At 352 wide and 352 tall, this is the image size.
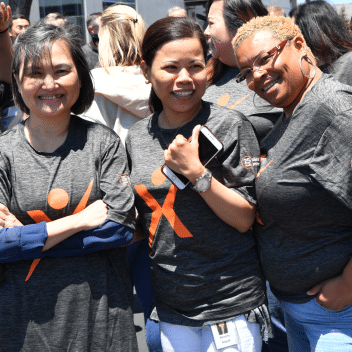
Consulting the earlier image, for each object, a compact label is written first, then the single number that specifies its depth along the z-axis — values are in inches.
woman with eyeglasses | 68.4
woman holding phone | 77.1
